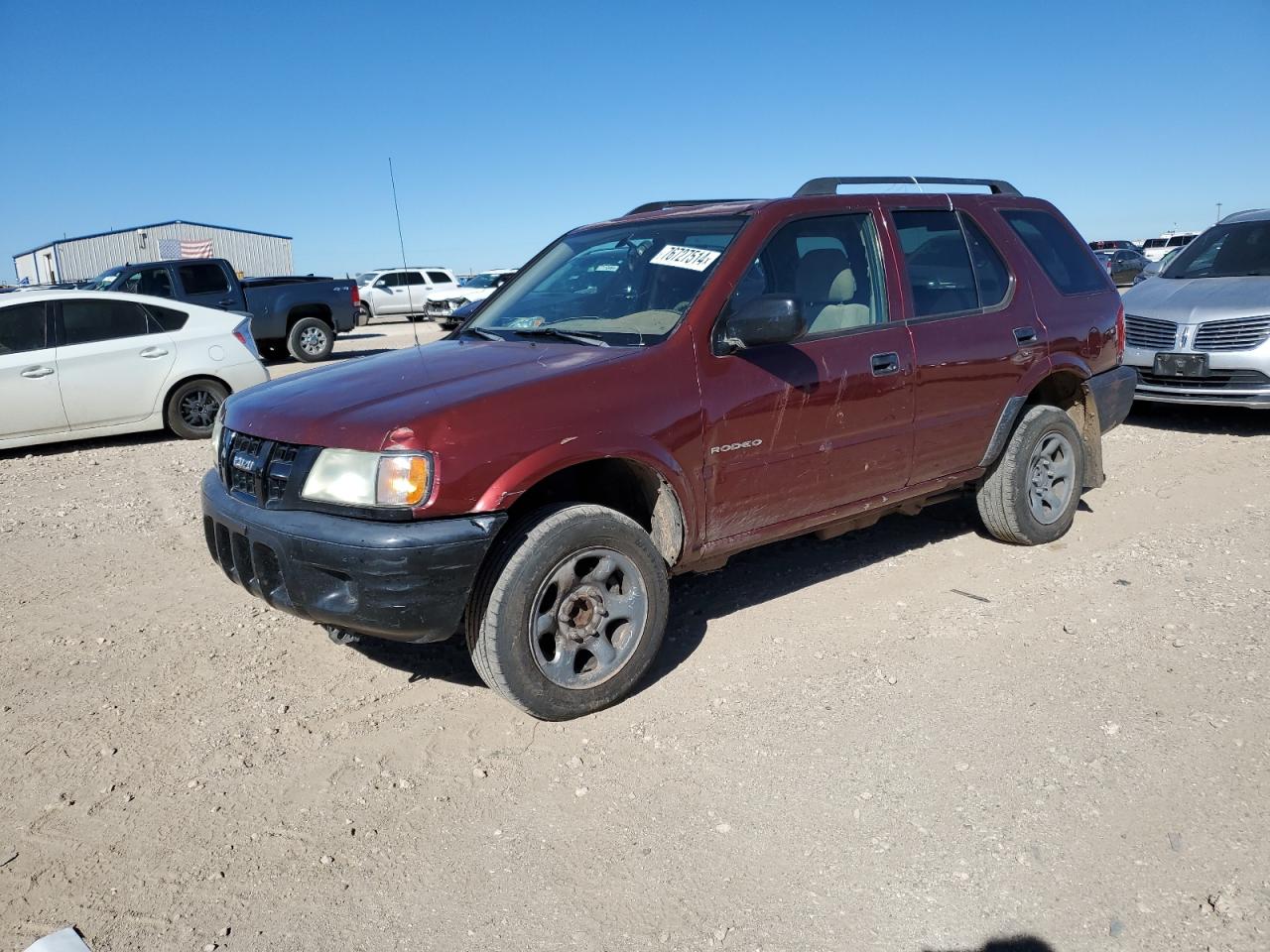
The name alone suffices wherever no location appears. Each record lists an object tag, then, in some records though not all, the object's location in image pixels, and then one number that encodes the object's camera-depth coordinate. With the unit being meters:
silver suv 7.98
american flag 40.70
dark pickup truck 14.94
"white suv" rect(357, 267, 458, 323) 29.92
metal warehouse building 44.44
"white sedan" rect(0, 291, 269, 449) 8.70
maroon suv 3.28
